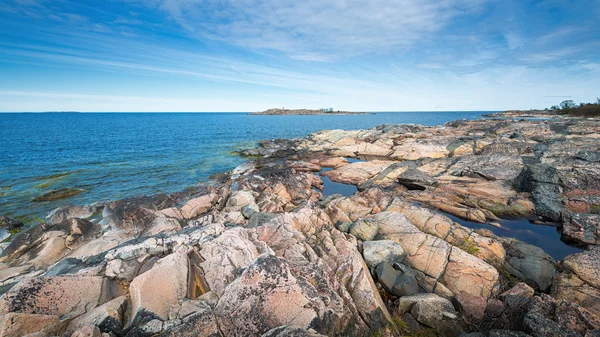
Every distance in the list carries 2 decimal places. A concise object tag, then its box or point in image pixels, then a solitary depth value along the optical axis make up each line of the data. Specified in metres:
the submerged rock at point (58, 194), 25.89
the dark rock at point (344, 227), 16.25
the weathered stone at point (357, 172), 32.66
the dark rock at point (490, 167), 28.00
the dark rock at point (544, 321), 7.13
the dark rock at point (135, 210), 19.64
